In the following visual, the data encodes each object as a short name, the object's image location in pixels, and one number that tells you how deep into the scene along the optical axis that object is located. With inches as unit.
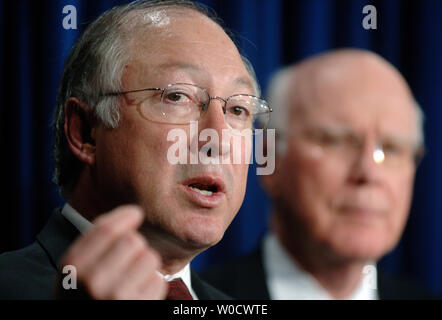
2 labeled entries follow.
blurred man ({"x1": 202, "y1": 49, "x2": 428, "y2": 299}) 92.7
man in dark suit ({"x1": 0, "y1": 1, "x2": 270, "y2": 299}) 90.4
